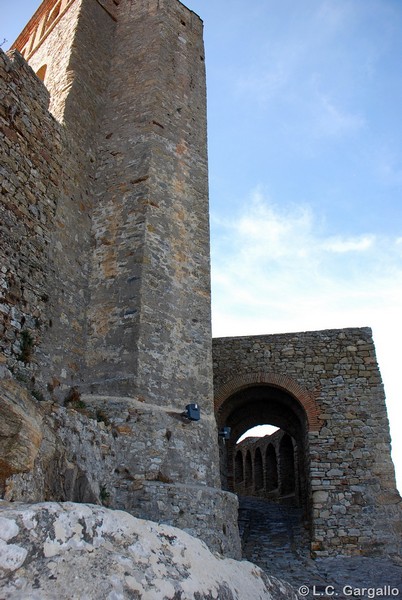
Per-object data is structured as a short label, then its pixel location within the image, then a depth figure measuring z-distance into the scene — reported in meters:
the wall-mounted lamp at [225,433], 8.62
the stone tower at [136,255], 6.07
